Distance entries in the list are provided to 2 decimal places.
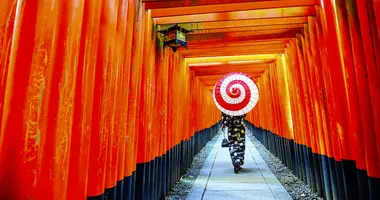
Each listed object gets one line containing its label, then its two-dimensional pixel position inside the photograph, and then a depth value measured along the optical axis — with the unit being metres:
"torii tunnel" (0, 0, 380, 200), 1.23
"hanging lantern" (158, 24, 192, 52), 3.75
